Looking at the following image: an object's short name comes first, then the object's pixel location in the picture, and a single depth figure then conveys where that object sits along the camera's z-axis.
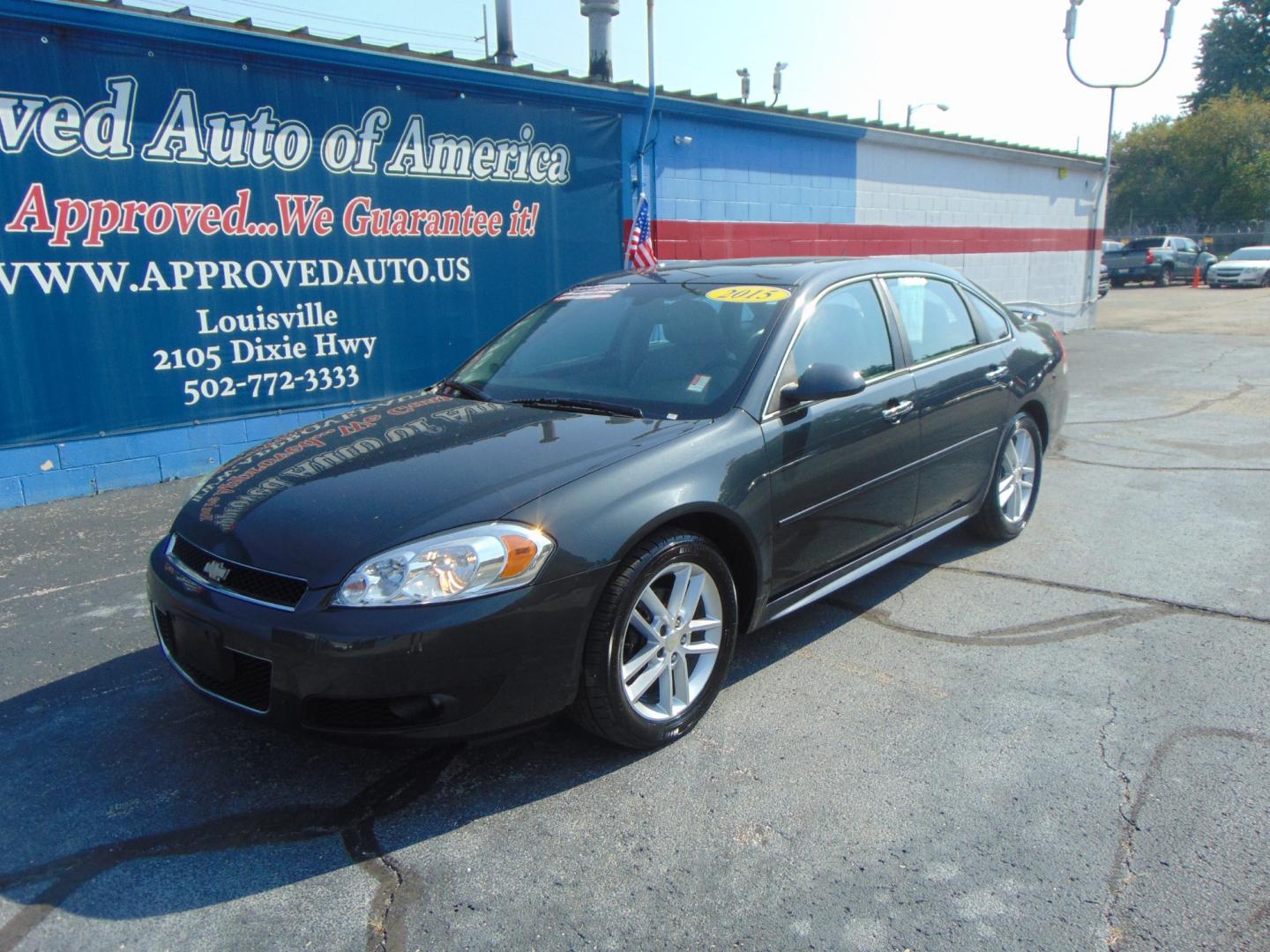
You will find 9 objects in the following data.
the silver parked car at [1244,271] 30.97
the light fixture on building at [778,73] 35.91
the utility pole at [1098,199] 17.05
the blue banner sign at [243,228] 6.35
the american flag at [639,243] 9.82
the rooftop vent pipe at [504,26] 11.50
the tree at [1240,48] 65.00
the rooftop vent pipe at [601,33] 10.87
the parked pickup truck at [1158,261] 33.56
